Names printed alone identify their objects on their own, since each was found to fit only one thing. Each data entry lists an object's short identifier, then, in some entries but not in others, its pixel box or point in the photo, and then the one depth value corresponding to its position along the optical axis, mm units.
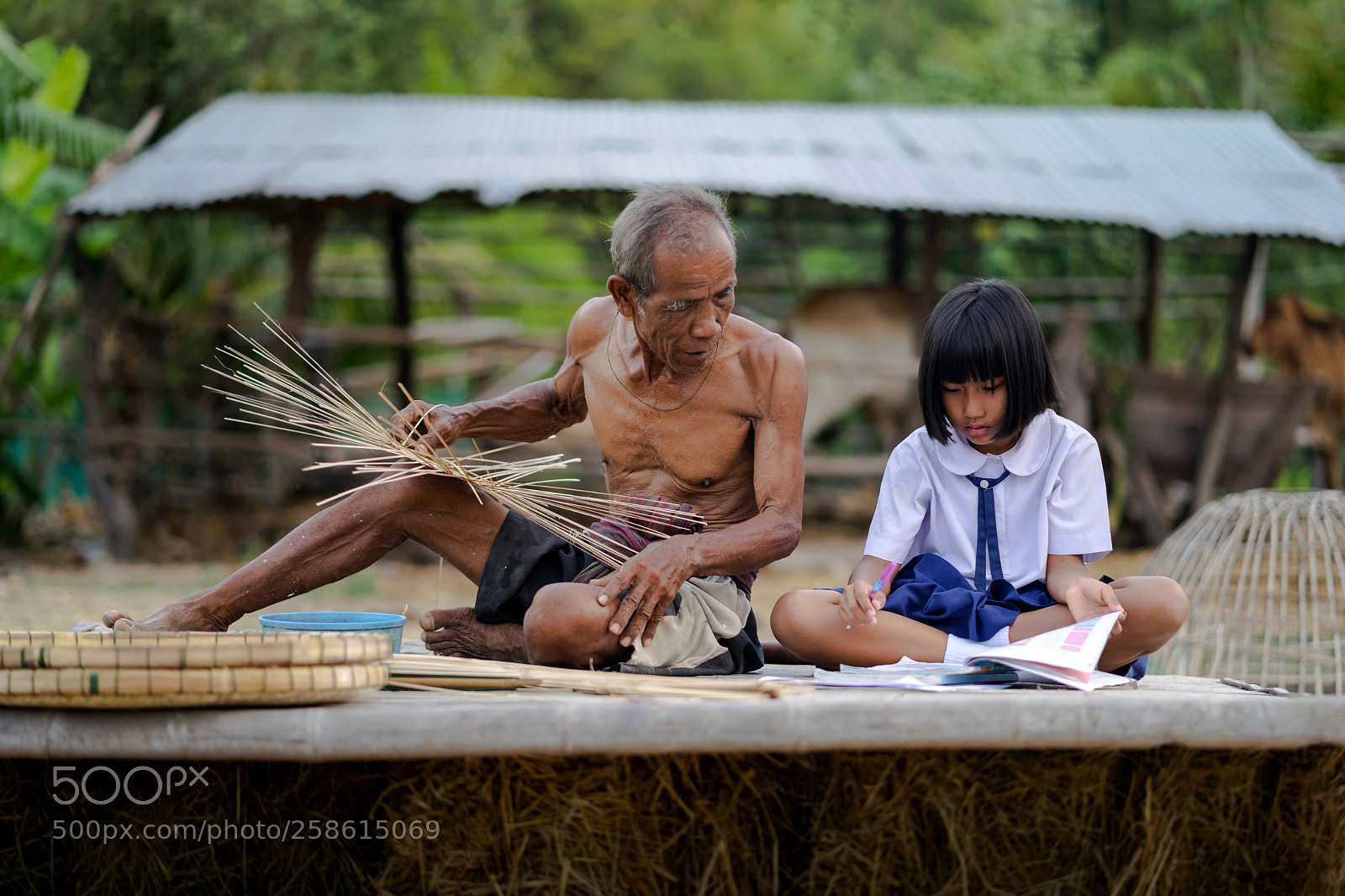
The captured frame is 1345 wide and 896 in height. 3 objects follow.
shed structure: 7297
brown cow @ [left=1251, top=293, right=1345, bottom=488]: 9156
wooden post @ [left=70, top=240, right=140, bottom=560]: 7840
